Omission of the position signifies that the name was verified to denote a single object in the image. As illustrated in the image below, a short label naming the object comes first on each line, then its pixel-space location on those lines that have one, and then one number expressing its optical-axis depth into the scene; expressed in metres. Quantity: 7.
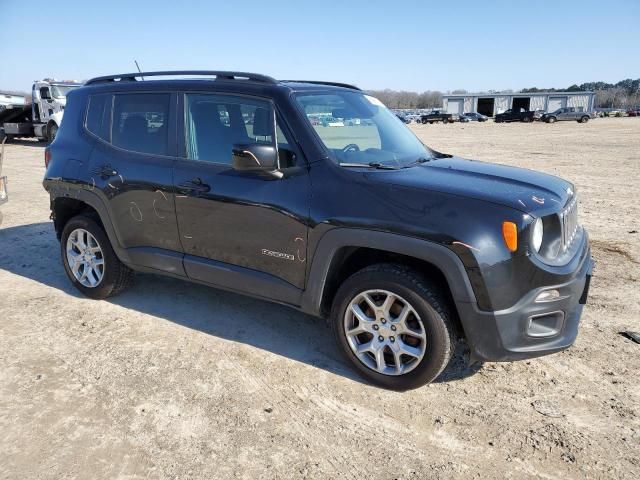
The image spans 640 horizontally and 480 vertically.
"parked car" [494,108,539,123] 51.99
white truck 19.41
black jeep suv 2.82
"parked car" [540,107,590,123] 49.62
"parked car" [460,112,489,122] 64.42
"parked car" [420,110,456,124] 58.48
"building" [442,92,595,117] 84.50
